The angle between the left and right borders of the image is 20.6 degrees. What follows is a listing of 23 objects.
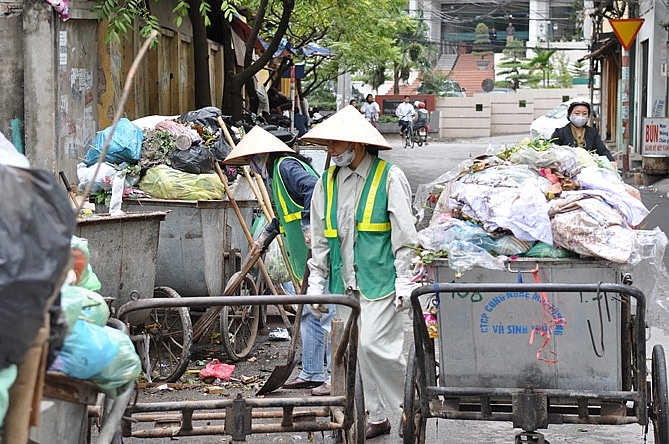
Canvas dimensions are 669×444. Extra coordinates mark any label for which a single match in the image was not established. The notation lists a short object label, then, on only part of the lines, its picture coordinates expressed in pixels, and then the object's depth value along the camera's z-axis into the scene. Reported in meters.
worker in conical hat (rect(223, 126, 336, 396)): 11.64
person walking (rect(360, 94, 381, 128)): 69.45
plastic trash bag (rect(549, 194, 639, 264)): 7.97
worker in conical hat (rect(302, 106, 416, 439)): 9.87
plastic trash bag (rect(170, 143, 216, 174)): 14.77
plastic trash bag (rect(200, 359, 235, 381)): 12.78
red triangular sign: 35.11
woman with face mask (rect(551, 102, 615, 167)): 14.47
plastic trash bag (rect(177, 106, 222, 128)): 16.63
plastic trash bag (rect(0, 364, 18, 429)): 3.99
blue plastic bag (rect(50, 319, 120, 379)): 4.85
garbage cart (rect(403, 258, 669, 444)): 7.87
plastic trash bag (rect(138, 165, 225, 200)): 14.02
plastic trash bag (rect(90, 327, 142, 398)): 5.15
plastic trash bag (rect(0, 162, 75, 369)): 3.87
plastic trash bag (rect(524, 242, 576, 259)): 8.20
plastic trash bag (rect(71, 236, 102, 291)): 5.59
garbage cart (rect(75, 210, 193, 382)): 11.44
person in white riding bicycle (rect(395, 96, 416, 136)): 63.12
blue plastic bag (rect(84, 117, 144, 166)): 14.66
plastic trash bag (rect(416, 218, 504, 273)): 8.15
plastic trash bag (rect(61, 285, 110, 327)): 4.83
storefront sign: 32.92
